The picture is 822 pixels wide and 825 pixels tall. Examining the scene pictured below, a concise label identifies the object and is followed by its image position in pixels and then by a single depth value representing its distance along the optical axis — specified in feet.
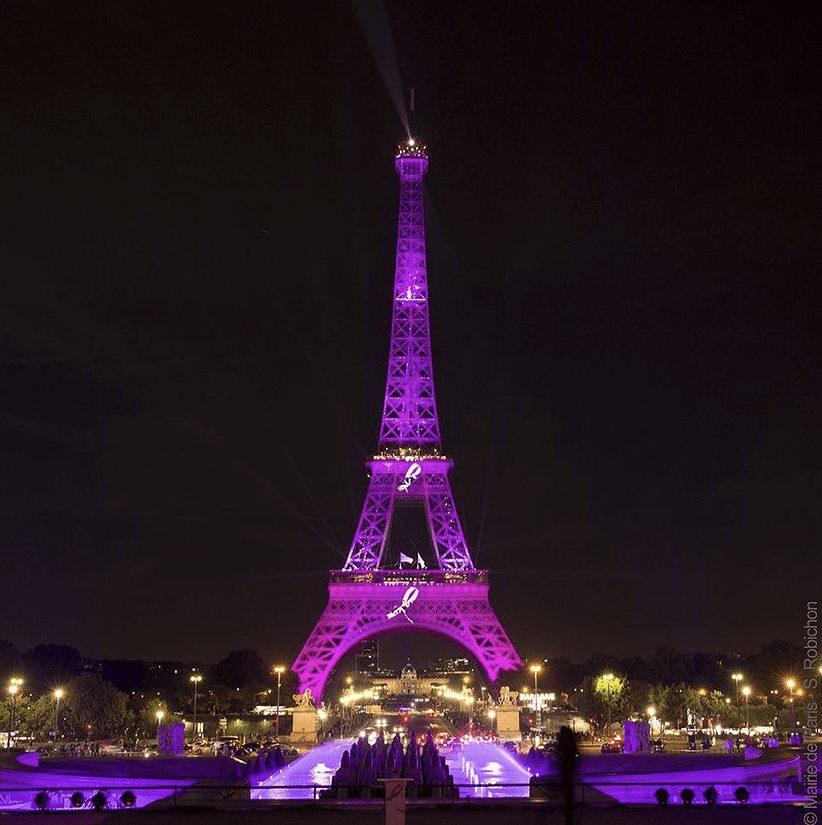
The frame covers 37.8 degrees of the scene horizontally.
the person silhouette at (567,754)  56.90
